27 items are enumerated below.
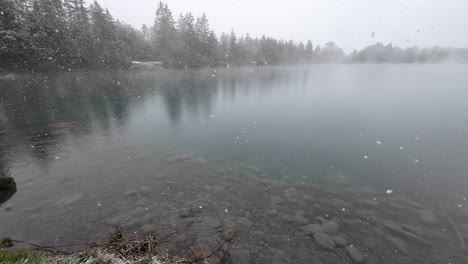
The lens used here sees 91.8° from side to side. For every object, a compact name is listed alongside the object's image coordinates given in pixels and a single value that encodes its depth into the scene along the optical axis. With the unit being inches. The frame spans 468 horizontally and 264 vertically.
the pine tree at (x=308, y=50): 7028.1
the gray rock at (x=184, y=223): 307.0
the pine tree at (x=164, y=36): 3479.3
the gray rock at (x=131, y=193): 374.6
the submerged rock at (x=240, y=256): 256.4
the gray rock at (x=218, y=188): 396.8
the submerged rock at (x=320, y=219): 325.1
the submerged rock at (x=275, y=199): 368.2
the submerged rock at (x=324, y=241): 281.5
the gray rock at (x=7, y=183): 366.9
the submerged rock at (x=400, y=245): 279.6
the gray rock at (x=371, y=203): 366.8
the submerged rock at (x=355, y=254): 265.9
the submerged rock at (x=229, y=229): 294.4
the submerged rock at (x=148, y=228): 299.1
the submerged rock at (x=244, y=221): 315.9
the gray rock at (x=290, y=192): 386.9
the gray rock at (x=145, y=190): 384.5
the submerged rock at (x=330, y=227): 305.2
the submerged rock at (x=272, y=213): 337.1
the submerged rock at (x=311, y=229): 303.3
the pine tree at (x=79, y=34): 2426.2
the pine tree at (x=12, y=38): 1811.0
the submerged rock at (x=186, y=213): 330.6
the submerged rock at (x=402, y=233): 295.6
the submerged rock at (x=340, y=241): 285.3
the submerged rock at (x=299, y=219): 321.4
